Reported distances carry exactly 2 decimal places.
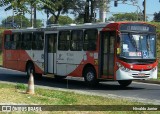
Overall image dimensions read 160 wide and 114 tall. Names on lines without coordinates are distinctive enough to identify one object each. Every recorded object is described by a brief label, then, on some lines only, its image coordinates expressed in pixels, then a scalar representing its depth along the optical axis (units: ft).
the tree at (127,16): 444.55
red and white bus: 61.52
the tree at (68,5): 159.02
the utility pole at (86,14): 153.52
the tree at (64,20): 349.61
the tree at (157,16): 418.51
